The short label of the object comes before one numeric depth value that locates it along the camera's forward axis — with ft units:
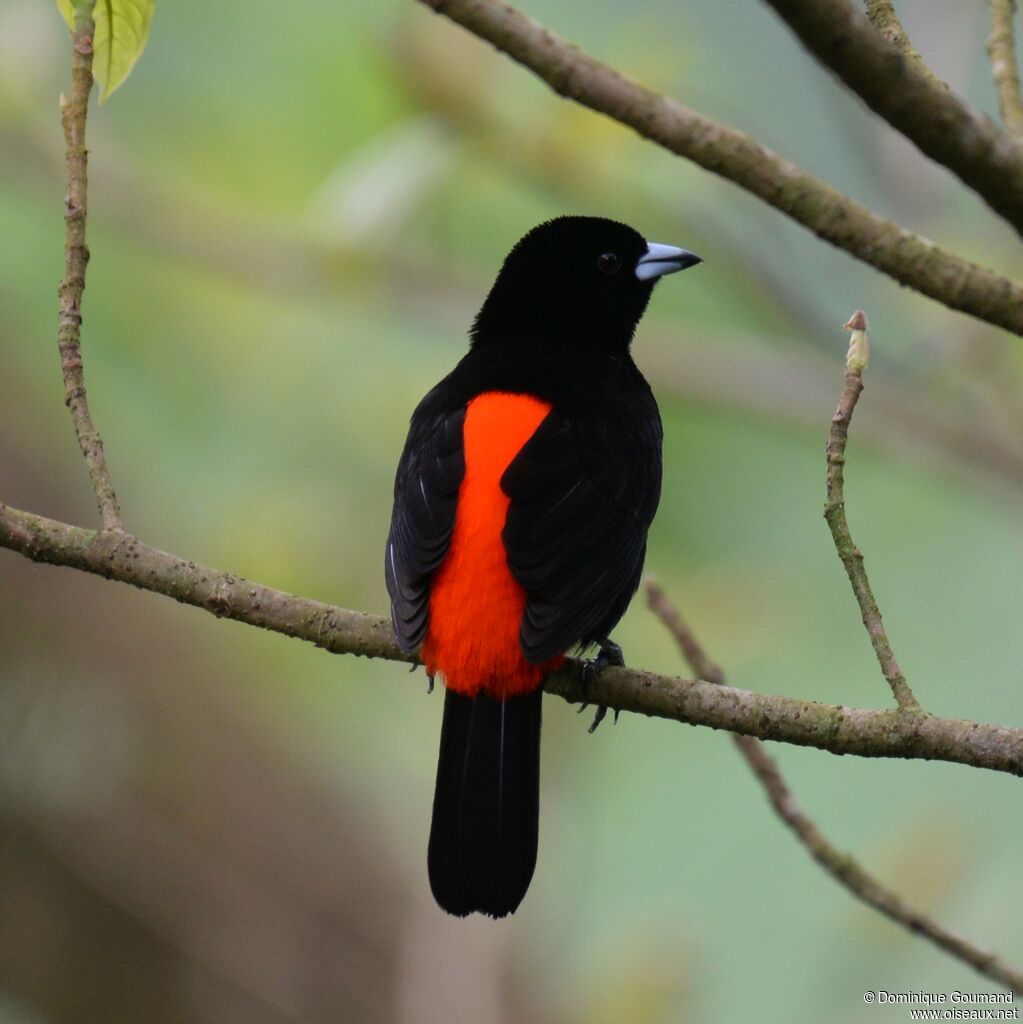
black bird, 19.48
